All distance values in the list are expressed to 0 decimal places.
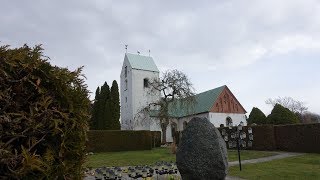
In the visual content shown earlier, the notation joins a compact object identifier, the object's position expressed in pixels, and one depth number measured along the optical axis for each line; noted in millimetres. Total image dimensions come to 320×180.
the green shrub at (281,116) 20860
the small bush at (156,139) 25046
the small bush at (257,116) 25570
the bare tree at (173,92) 24946
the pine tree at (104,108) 24439
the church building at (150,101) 31388
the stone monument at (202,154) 5230
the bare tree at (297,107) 44509
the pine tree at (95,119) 25276
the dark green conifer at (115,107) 24533
